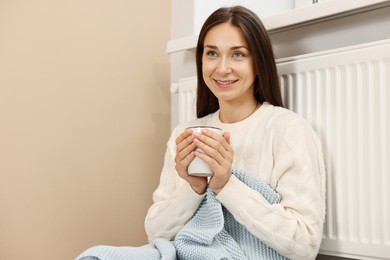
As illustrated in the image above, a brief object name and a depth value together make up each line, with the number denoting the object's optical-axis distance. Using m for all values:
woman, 1.17
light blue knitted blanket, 1.13
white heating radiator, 1.21
